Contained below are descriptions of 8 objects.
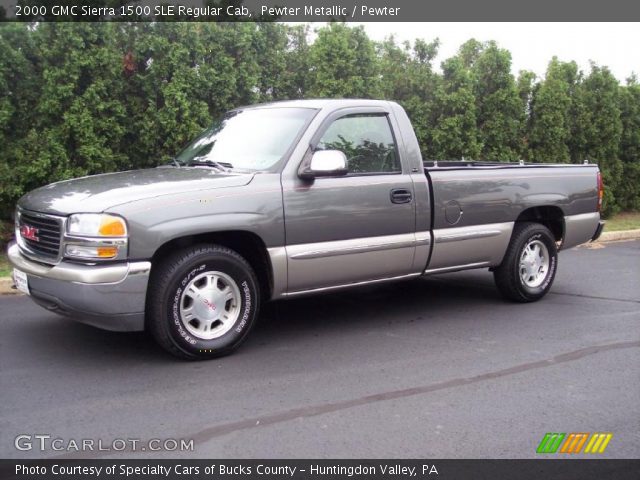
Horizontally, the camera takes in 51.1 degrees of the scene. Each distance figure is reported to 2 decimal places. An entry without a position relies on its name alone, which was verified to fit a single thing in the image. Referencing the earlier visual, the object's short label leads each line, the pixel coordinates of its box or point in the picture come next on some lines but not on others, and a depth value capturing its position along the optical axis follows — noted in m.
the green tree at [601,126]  14.30
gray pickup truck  4.62
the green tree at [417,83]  12.45
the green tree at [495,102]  13.07
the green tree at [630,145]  14.94
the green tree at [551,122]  13.70
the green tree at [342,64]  11.39
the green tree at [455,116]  12.41
